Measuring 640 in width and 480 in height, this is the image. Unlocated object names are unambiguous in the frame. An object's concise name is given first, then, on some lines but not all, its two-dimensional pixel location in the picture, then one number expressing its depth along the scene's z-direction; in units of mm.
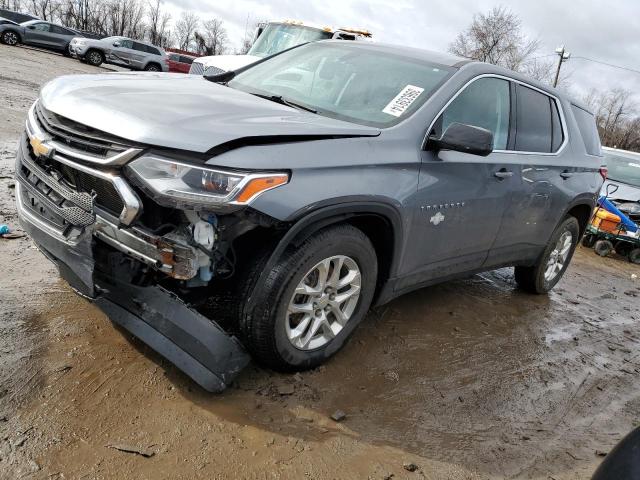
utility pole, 29172
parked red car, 27717
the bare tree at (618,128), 56062
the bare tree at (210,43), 70438
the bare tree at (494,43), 39219
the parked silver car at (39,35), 25359
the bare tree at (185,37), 80062
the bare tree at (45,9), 66438
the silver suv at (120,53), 24938
